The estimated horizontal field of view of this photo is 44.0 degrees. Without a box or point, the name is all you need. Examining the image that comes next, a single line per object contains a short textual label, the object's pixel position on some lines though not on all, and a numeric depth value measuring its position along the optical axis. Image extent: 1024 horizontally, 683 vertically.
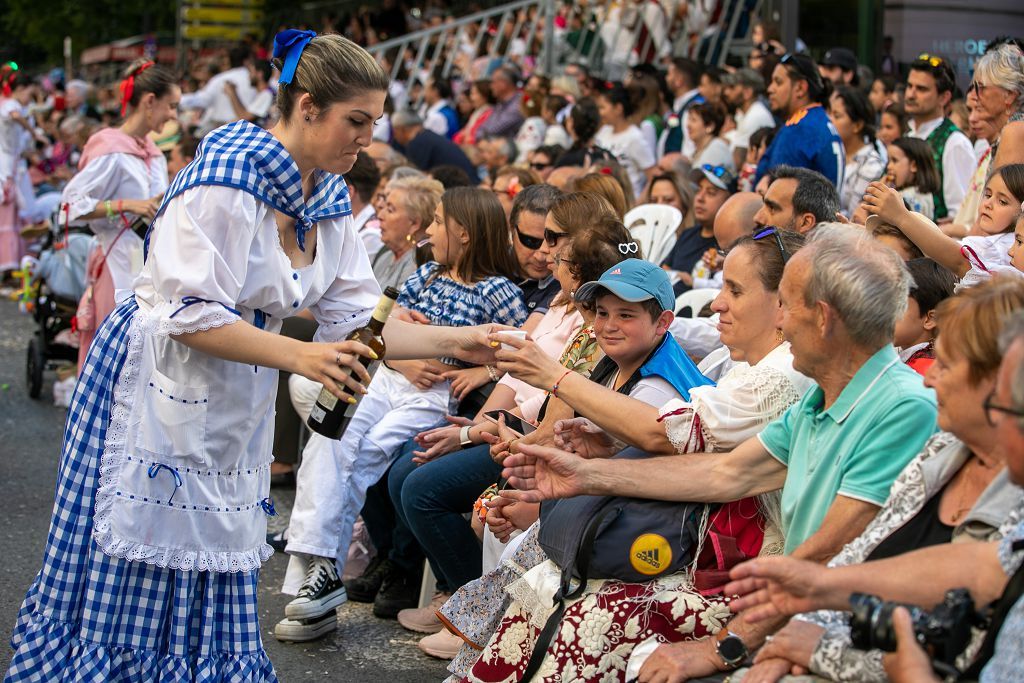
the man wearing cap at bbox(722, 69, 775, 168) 9.41
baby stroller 9.09
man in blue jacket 7.44
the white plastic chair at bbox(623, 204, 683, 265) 7.23
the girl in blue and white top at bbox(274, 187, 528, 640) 5.23
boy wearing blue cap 3.98
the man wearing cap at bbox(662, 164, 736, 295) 7.20
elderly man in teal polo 3.04
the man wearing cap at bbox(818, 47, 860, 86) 9.69
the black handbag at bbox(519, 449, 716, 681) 3.49
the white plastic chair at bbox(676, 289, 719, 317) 5.99
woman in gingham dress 3.38
